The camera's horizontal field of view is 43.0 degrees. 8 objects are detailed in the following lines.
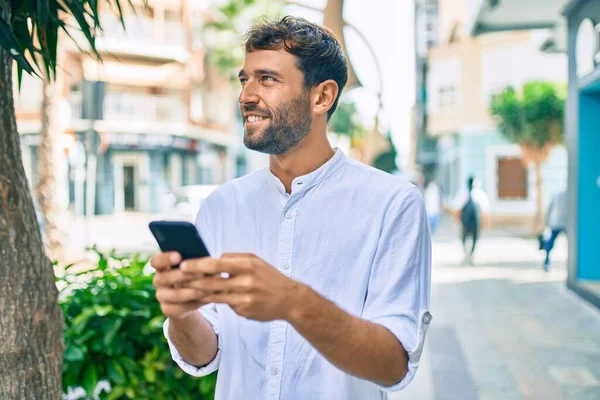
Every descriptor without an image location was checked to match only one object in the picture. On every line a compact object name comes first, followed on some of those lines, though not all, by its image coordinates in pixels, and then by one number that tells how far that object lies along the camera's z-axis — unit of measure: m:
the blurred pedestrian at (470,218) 14.13
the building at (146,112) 34.97
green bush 3.29
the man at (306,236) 1.62
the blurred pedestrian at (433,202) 18.70
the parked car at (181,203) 21.29
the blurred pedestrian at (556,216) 12.23
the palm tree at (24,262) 2.34
